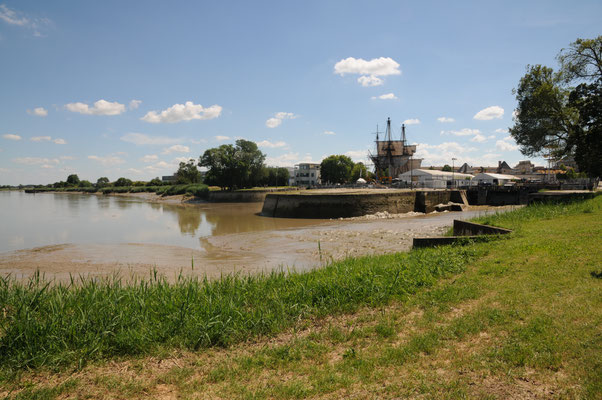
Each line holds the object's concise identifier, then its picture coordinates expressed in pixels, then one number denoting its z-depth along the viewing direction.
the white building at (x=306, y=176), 125.96
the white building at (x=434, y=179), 63.40
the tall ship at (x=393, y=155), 103.97
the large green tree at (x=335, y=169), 103.81
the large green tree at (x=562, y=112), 24.14
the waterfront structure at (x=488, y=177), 57.42
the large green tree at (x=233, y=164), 72.19
